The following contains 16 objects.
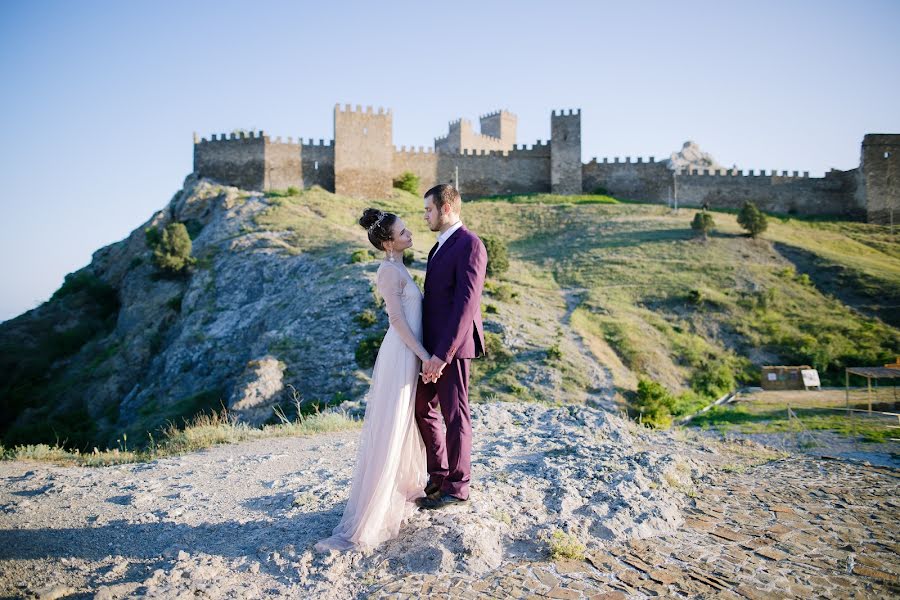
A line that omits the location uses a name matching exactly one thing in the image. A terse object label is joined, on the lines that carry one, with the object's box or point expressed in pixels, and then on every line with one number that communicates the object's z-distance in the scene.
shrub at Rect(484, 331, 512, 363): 19.89
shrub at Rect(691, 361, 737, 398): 23.23
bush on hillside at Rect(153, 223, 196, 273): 33.38
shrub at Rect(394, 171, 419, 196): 44.88
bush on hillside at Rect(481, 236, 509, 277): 30.34
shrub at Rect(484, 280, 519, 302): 25.72
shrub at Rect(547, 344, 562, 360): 20.20
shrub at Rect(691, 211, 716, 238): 37.44
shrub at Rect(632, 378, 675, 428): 18.84
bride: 4.69
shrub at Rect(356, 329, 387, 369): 18.39
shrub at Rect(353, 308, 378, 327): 20.31
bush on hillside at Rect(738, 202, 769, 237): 37.00
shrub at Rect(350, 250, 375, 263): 25.62
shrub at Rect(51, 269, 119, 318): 36.56
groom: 4.77
